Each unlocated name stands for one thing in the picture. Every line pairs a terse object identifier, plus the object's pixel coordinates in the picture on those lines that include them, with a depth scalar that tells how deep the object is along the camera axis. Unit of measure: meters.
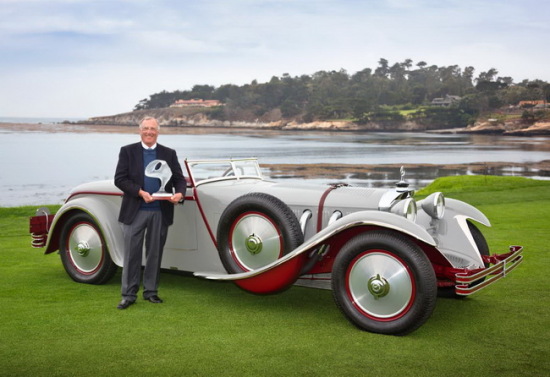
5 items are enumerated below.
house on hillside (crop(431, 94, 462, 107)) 138.38
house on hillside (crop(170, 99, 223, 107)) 179.25
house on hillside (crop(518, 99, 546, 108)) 122.12
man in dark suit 5.67
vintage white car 4.78
